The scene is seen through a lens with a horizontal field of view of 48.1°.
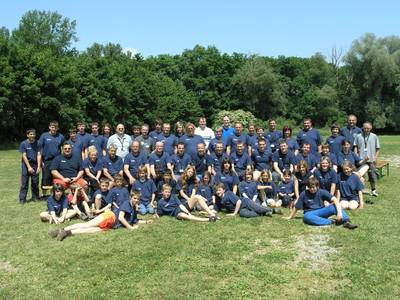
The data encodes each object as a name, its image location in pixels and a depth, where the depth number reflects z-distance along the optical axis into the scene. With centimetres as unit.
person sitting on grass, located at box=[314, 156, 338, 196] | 1030
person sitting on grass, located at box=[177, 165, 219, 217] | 1027
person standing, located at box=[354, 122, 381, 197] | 1244
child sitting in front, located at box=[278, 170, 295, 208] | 1119
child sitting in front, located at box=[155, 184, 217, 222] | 1004
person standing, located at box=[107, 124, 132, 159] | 1209
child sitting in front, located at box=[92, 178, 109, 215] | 1013
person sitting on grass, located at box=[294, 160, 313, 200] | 1090
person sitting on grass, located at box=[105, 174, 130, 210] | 982
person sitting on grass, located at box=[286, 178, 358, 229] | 911
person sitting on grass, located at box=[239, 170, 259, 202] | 1070
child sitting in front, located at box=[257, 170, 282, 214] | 1095
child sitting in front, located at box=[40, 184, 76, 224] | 987
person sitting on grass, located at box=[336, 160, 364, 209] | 1063
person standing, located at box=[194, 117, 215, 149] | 1277
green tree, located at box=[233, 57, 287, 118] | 5666
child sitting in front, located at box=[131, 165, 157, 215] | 1062
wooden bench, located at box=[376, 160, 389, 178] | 1560
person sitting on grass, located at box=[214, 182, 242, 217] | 1040
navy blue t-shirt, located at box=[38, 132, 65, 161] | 1174
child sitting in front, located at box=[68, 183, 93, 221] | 1002
